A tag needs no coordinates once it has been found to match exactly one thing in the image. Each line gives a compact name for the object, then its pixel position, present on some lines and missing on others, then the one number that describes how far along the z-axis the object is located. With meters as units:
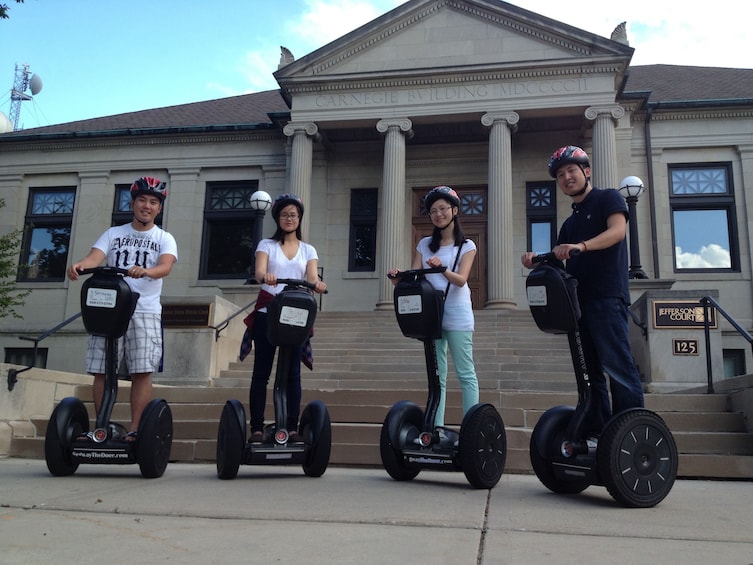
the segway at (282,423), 4.57
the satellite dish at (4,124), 33.12
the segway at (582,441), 3.62
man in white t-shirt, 4.79
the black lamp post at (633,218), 13.69
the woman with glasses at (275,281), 4.82
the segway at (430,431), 4.21
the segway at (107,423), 4.53
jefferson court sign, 9.84
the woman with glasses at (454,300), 4.73
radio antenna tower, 59.03
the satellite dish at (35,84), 53.00
